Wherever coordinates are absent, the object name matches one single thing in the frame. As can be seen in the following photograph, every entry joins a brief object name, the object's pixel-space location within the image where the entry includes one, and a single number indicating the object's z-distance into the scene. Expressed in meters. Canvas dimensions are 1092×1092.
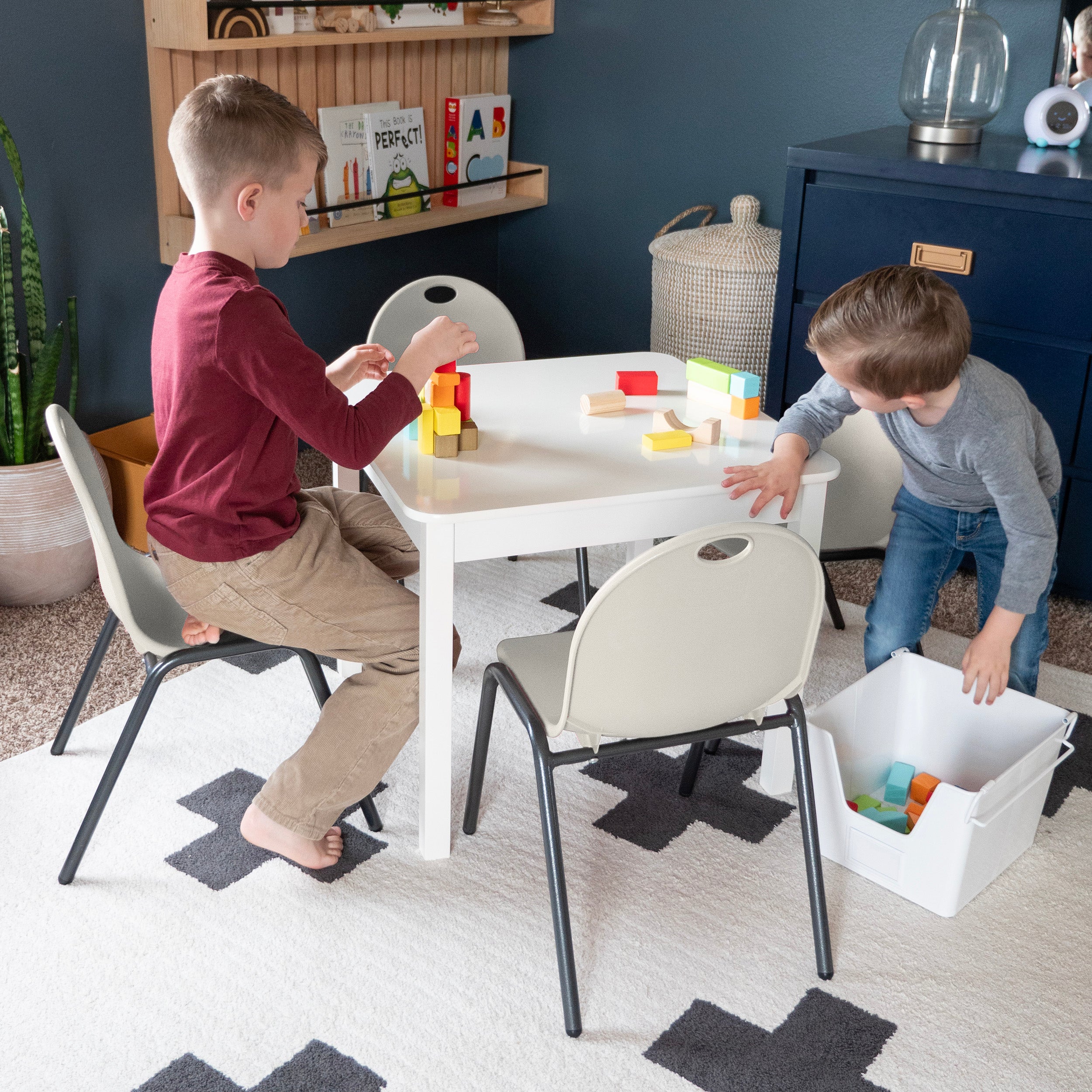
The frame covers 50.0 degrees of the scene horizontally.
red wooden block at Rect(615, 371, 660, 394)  2.03
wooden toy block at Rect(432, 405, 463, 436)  1.72
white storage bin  1.69
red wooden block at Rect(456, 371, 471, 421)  1.80
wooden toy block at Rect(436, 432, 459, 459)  1.73
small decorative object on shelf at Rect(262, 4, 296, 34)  2.81
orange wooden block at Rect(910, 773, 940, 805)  1.90
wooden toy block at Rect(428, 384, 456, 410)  1.75
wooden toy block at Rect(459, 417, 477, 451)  1.75
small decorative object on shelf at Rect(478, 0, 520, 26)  3.47
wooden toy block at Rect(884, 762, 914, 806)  1.93
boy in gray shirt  1.67
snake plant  2.42
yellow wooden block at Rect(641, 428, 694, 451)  1.77
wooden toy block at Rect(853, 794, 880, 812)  1.93
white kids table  1.58
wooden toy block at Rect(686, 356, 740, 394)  1.98
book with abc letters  3.53
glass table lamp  2.72
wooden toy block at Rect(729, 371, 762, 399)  1.93
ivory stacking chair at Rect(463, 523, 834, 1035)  1.35
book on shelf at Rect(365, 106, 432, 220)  3.27
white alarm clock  2.68
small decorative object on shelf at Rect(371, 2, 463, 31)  3.15
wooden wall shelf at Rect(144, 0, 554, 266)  2.76
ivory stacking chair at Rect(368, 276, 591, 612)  2.48
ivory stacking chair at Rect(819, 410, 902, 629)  2.32
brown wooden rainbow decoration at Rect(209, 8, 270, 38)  2.65
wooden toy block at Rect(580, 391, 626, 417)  1.92
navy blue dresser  2.46
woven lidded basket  3.14
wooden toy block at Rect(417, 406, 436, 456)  1.73
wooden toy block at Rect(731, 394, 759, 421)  1.94
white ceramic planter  2.47
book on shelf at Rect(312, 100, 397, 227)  3.14
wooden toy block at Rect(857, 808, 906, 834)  1.87
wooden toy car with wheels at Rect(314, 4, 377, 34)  2.96
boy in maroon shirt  1.51
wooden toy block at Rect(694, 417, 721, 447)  1.82
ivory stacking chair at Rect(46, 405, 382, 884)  1.60
